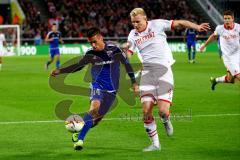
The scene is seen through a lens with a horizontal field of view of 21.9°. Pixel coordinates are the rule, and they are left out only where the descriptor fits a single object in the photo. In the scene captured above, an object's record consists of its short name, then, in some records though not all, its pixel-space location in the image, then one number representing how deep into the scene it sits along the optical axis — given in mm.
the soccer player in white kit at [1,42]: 34112
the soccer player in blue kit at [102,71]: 10797
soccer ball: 10477
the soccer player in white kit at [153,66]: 10562
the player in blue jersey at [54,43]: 33031
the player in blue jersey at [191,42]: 37594
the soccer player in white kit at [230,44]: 17328
